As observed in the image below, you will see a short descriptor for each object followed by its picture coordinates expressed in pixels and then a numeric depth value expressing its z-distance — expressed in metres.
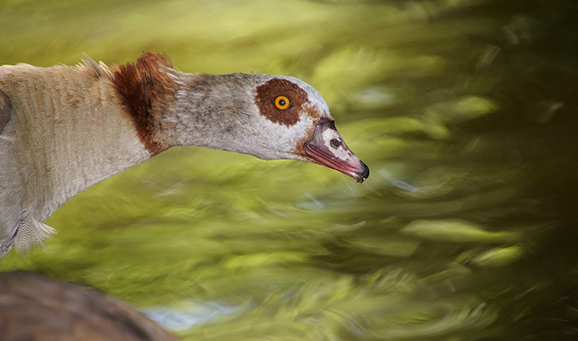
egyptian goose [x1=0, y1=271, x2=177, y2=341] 5.67
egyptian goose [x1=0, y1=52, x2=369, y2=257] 5.86
